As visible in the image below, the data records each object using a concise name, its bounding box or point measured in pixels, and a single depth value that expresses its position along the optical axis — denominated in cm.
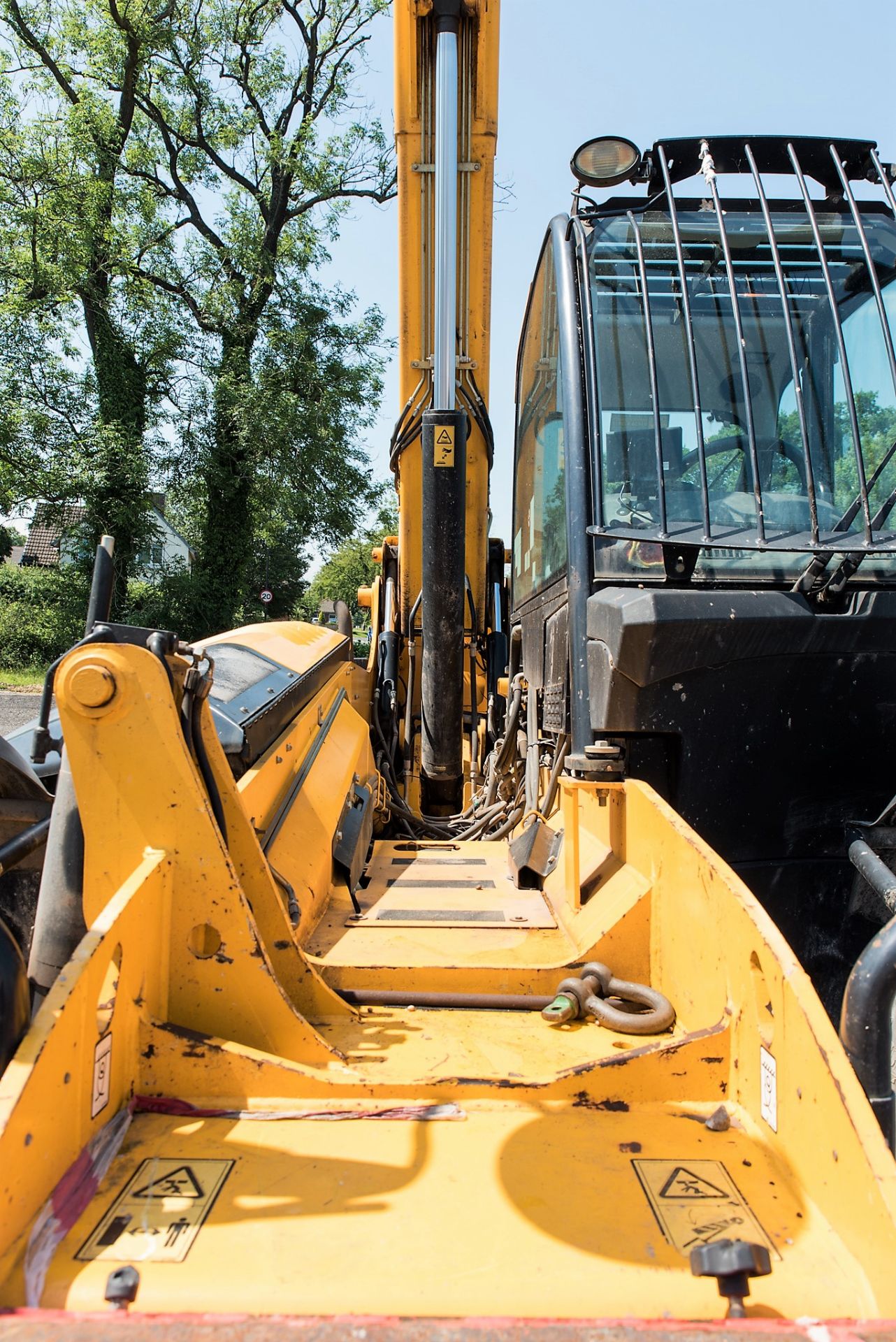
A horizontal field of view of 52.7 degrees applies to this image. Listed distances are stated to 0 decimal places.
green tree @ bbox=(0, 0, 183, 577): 1819
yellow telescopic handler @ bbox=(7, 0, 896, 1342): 125
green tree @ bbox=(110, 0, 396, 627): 1980
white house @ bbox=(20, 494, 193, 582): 1848
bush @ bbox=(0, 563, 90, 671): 1995
